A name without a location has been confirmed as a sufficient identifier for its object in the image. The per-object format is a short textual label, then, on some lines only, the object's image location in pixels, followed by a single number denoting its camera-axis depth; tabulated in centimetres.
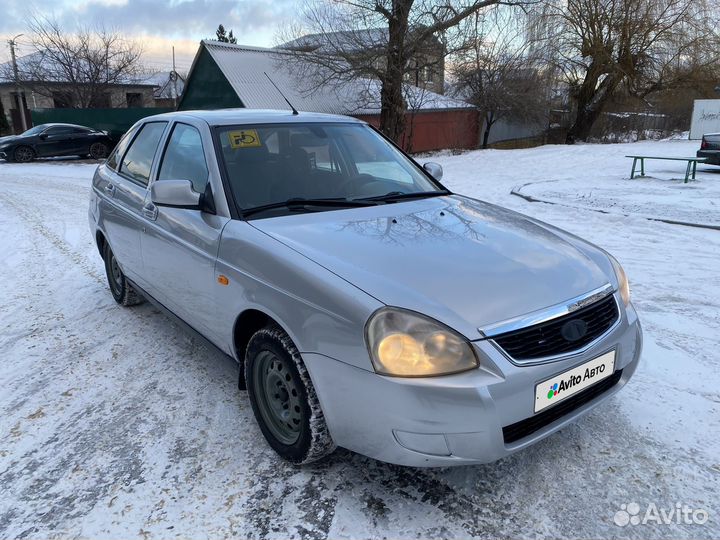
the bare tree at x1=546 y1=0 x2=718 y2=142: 2644
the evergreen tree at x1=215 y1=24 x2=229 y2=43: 6838
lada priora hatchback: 206
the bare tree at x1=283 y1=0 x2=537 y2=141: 1806
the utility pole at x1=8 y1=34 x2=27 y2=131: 3127
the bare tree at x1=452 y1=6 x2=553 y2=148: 2633
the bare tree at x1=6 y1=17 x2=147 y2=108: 2994
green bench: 1155
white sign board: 2497
